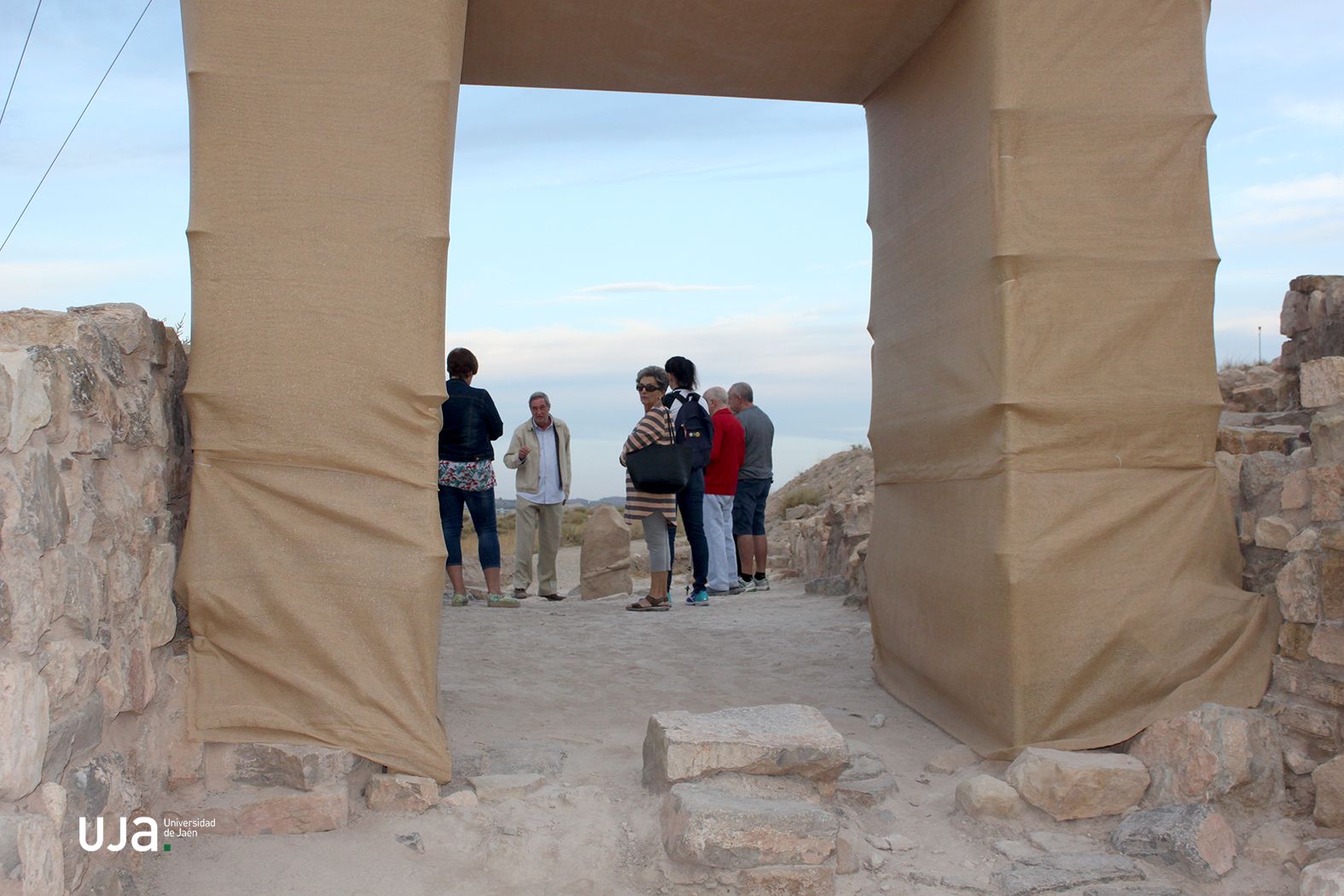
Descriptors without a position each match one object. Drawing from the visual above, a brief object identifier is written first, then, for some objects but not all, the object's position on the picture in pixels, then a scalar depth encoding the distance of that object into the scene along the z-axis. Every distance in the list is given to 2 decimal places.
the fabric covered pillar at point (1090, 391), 3.97
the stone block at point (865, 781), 3.85
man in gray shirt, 8.45
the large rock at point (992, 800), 3.69
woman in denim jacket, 6.94
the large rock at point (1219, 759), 3.66
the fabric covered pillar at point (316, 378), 3.53
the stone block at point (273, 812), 3.36
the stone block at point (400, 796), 3.54
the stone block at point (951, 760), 4.12
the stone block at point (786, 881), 3.29
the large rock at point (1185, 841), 3.41
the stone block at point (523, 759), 3.89
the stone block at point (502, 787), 3.68
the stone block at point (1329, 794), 3.53
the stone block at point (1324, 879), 2.99
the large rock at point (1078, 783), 3.67
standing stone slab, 9.50
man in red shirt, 8.15
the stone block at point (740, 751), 3.59
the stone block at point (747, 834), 3.29
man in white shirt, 7.83
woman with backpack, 7.69
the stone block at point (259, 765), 3.45
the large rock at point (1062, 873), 3.34
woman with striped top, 7.07
